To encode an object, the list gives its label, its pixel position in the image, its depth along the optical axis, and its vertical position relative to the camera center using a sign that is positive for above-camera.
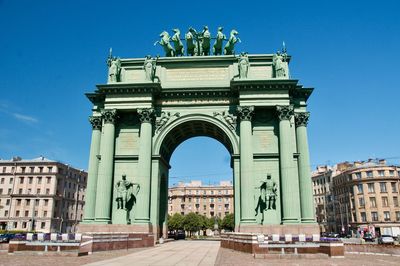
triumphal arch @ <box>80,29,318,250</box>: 32.56 +8.93
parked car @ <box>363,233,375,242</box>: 51.68 -2.33
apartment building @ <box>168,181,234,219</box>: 123.50 +7.65
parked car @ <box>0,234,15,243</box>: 41.03 -1.75
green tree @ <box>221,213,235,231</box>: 102.88 +0.21
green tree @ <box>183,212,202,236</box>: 99.19 +0.06
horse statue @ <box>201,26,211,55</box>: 38.67 +19.08
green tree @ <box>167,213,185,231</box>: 99.56 +0.19
